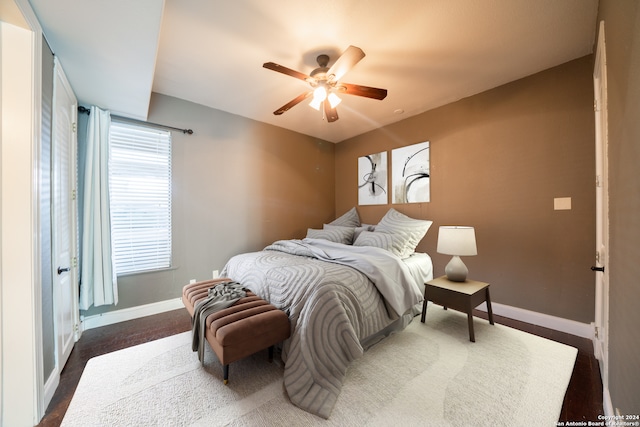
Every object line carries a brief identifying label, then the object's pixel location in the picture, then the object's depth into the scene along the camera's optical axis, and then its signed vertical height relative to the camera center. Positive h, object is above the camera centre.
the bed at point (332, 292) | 1.60 -0.69
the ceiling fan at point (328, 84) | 1.94 +1.16
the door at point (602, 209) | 1.48 -0.01
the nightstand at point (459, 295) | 2.18 -0.83
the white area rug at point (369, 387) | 1.39 -1.20
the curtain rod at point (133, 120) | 2.50 +1.09
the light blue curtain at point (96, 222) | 2.45 -0.10
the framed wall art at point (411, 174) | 3.46 +0.55
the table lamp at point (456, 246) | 2.38 -0.37
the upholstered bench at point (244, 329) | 1.53 -0.80
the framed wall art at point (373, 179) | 3.97 +0.54
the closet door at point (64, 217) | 1.76 -0.03
